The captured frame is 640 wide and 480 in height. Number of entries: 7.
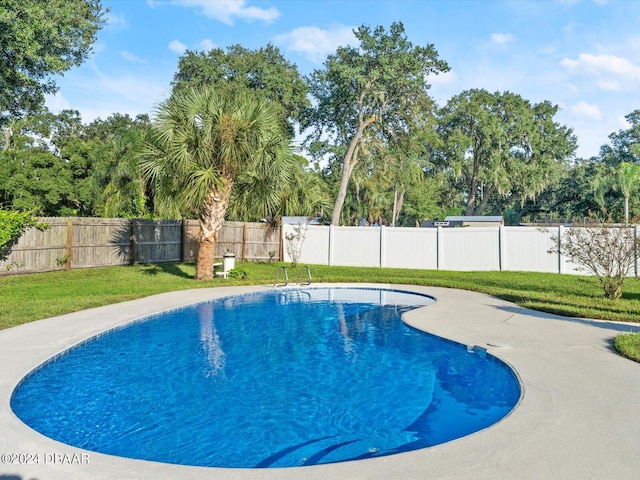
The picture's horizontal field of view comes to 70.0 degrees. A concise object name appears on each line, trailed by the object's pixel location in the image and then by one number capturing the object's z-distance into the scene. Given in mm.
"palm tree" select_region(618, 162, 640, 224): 33031
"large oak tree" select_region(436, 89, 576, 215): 43062
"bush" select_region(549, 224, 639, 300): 10672
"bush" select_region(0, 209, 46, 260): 13594
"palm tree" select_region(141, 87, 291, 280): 13969
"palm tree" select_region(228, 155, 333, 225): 15391
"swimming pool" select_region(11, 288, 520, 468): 4102
